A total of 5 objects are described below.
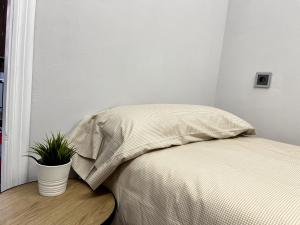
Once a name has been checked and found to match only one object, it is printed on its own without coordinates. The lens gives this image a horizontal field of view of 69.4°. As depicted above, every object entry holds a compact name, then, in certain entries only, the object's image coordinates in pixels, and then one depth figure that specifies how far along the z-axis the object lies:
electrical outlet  1.62
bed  0.56
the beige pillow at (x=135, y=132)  0.85
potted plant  0.79
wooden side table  0.70
